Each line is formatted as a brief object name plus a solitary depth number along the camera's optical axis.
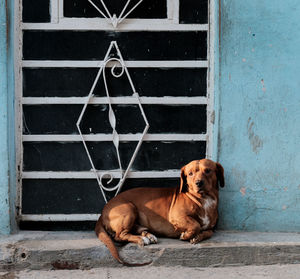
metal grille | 4.61
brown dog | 4.20
